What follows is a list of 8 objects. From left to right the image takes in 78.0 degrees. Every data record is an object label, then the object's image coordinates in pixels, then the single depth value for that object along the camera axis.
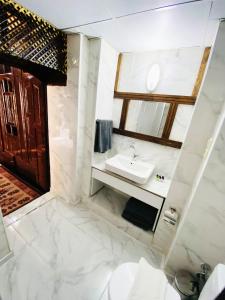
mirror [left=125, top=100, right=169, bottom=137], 1.75
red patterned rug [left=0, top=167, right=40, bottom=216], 2.02
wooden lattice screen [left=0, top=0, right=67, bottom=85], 1.09
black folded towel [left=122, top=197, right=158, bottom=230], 1.77
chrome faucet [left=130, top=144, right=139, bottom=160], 2.00
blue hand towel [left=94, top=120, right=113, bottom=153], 1.84
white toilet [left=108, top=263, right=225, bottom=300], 0.83
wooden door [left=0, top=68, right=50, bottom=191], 1.94
